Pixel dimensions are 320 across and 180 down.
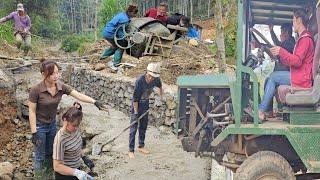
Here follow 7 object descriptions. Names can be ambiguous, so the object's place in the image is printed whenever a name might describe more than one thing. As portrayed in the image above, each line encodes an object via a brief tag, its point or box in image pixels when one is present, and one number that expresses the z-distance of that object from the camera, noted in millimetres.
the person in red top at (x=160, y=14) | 13465
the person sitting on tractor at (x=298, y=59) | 4840
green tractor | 4809
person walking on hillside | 14781
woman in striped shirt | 4527
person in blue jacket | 12719
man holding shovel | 7023
